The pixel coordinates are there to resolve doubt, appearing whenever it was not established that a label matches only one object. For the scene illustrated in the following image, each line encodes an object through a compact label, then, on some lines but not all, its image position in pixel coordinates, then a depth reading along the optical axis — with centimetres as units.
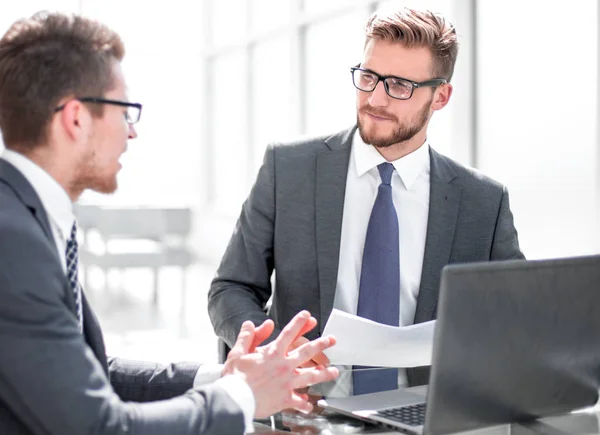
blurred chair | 709
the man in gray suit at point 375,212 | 268
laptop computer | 210
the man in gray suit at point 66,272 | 198
